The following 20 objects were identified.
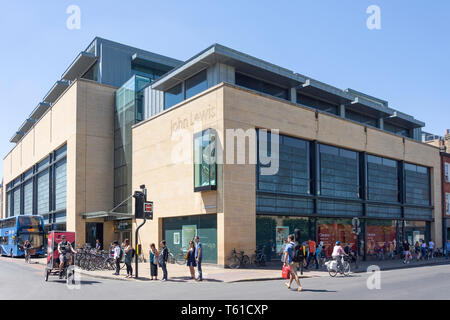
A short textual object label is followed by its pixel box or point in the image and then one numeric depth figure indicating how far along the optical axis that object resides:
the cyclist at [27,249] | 31.05
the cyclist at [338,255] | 21.27
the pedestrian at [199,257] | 18.84
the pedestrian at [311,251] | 24.59
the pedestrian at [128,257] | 20.04
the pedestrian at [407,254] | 30.02
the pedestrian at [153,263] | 19.38
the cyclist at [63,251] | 17.80
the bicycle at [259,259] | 24.83
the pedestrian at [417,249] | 33.94
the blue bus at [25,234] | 37.03
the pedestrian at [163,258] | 19.28
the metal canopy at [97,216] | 32.87
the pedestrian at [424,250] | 35.06
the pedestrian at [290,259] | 14.80
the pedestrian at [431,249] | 35.88
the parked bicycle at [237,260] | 24.05
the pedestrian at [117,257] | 20.84
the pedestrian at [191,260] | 19.20
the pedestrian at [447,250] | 37.44
